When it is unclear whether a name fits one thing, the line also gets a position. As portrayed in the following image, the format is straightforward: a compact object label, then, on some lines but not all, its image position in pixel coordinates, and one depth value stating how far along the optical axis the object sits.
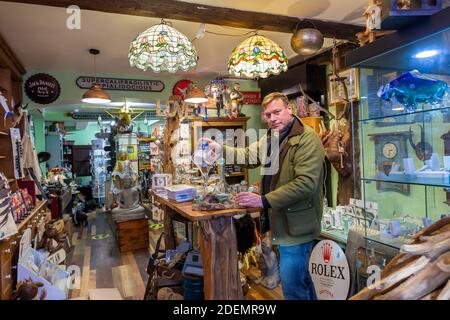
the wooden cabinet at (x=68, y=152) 11.08
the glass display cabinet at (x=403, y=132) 1.33
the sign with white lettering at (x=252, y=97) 5.24
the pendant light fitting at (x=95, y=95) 3.60
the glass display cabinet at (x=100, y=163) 9.85
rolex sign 2.21
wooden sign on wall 4.56
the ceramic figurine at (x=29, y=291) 1.99
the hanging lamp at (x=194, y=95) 3.72
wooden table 1.76
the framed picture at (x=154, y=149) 5.31
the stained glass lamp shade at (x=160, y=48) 2.35
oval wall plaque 4.29
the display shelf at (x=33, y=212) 2.74
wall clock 1.59
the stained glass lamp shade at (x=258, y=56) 2.64
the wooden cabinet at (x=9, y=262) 2.18
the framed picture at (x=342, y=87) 3.14
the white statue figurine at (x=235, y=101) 4.66
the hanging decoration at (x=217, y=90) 4.54
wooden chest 4.64
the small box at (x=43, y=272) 2.08
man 1.77
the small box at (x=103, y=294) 2.29
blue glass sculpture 1.35
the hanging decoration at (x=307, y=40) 2.63
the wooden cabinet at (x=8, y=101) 3.23
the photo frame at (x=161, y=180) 2.66
